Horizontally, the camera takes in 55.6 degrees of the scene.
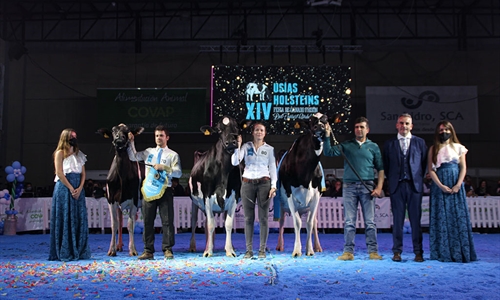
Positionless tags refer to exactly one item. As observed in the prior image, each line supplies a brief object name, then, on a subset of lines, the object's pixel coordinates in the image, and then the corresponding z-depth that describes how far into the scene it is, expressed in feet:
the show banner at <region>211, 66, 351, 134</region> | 53.52
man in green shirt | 22.22
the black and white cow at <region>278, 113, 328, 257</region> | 24.25
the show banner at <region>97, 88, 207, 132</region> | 59.82
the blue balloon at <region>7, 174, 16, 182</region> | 44.30
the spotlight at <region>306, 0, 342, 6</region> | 52.75
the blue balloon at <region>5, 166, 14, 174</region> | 44.55
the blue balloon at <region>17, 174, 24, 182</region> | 45.09
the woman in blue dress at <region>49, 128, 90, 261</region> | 22.66
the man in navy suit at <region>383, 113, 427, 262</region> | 21.67
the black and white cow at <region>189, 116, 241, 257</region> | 23.95
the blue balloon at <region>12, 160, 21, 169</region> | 45.65
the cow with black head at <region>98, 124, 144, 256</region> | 25.23
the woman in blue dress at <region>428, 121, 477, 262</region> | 21.44
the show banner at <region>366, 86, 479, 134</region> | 60.70
